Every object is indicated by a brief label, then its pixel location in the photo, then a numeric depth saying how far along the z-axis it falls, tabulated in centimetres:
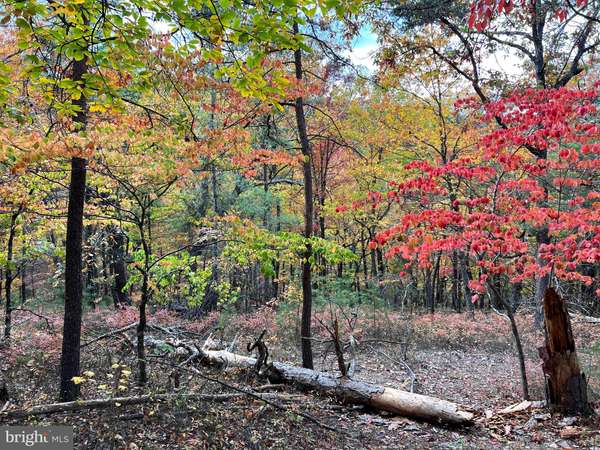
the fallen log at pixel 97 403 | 465
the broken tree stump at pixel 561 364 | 592
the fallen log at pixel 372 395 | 580
